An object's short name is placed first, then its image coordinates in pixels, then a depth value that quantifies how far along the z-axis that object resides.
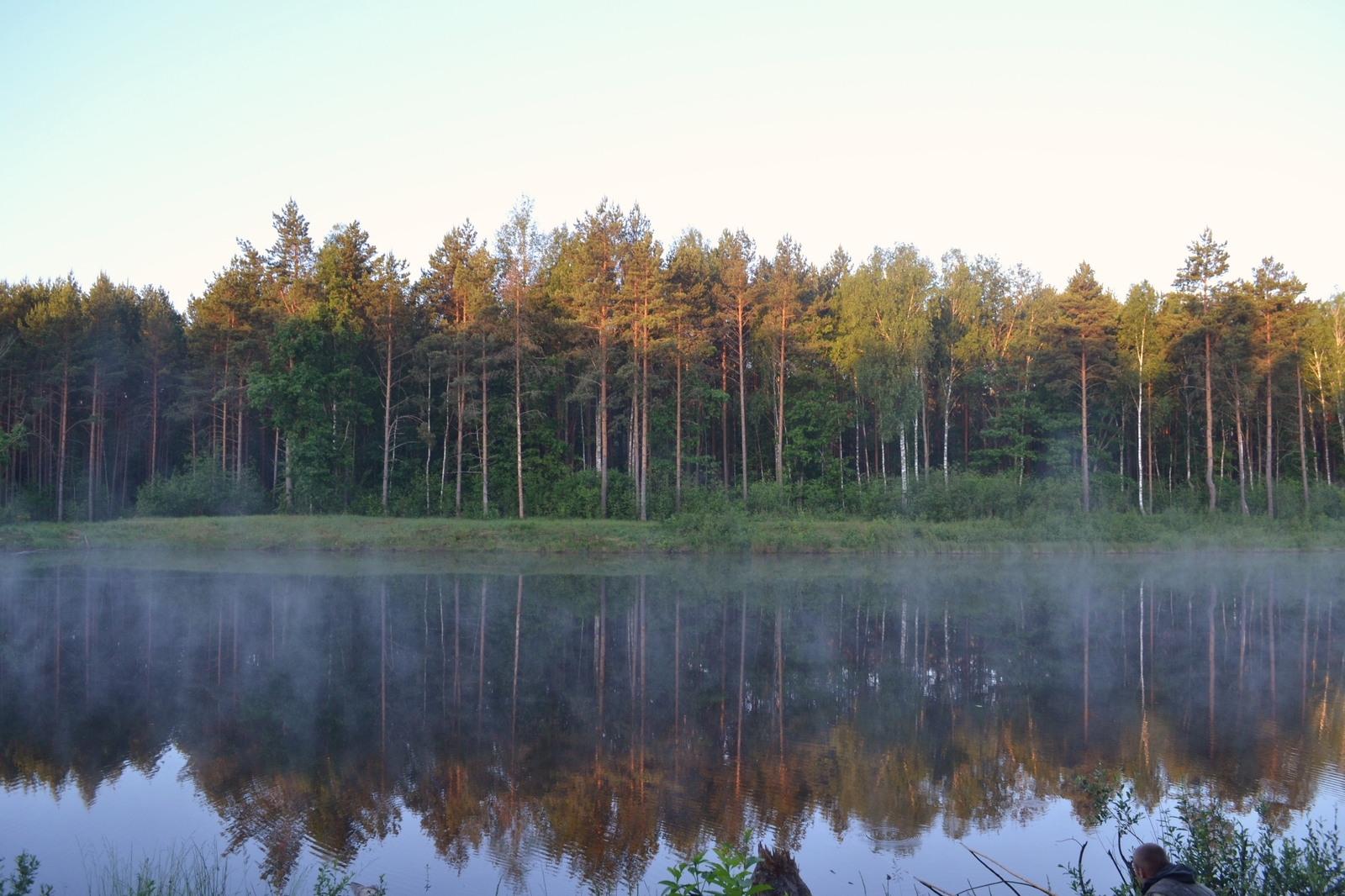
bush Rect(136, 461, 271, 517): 42.84
